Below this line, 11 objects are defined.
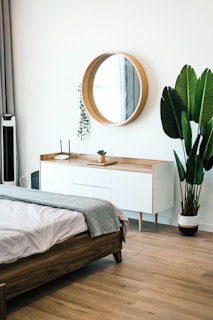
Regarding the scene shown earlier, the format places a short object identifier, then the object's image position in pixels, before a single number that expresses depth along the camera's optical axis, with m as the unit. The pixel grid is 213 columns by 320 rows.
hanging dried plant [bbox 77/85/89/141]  5.40
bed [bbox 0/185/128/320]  2.86
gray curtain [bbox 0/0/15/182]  5.91
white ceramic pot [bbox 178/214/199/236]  4.50
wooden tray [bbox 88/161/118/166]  4.86
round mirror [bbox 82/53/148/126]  4.95
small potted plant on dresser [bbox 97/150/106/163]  4.98
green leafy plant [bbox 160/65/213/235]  4.29
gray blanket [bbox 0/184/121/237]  3.47
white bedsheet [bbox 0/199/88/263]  2.86
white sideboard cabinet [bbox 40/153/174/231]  4.56
